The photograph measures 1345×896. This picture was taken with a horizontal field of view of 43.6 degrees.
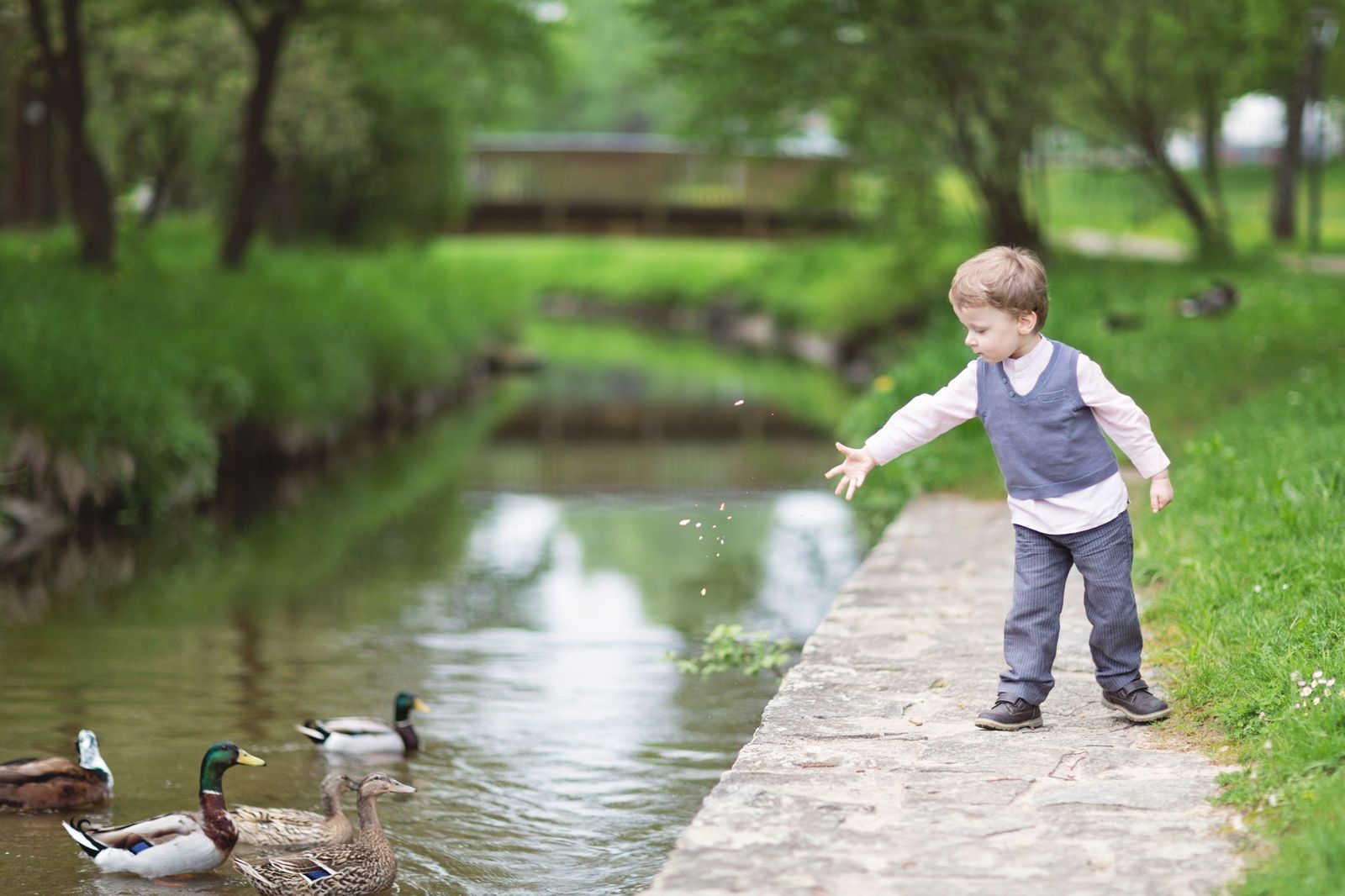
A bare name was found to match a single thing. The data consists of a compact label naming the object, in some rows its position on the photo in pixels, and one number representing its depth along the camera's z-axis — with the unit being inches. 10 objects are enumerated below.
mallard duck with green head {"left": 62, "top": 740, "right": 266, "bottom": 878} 225.6
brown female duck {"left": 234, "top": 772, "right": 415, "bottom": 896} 216.1
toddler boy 199.8
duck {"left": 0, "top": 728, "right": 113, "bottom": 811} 247.8
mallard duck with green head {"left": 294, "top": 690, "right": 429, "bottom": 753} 279.4
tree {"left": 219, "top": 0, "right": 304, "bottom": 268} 693.3
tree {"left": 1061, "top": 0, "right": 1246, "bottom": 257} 783.1
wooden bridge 1539.1
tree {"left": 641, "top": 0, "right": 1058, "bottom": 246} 741.9
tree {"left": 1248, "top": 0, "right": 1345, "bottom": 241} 802.2
